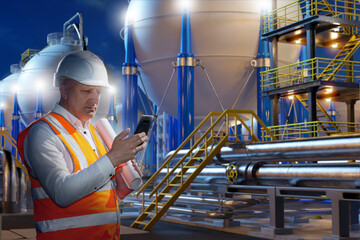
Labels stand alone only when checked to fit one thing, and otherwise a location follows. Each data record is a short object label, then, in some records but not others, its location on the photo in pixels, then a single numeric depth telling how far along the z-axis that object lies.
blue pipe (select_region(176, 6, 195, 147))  18.64
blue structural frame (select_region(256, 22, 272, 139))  19.09
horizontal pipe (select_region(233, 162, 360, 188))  10.12
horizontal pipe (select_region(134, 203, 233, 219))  13.30
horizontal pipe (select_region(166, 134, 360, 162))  10.63
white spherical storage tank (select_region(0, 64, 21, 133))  35.78
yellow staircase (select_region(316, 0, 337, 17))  16.36
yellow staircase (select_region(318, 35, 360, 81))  15.96
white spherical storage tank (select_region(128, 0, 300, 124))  19.06
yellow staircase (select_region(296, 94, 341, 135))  17.79
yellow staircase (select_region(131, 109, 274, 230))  13.03
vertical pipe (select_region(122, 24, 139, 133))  21.12
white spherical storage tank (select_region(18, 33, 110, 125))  28.23
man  2.43
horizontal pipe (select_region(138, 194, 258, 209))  13.19
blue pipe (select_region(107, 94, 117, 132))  28.77
